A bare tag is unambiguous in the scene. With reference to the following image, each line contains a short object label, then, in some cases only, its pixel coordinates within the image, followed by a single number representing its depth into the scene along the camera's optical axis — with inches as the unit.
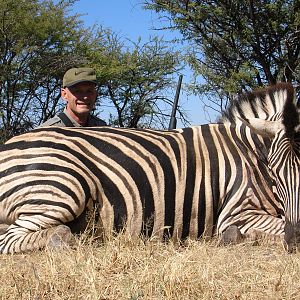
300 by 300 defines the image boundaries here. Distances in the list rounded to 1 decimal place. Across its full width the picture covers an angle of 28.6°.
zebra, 126.8
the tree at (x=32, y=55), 544.7
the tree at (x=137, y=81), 644.1
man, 182.2
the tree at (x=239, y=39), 433.1
